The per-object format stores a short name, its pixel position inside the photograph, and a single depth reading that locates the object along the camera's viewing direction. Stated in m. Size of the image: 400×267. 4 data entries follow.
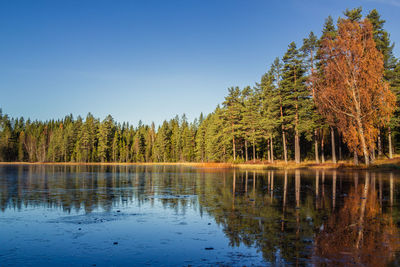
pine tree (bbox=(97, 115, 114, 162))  115.46
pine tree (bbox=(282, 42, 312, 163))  49.78
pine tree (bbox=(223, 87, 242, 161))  67.19
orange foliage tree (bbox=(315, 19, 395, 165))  35.97
